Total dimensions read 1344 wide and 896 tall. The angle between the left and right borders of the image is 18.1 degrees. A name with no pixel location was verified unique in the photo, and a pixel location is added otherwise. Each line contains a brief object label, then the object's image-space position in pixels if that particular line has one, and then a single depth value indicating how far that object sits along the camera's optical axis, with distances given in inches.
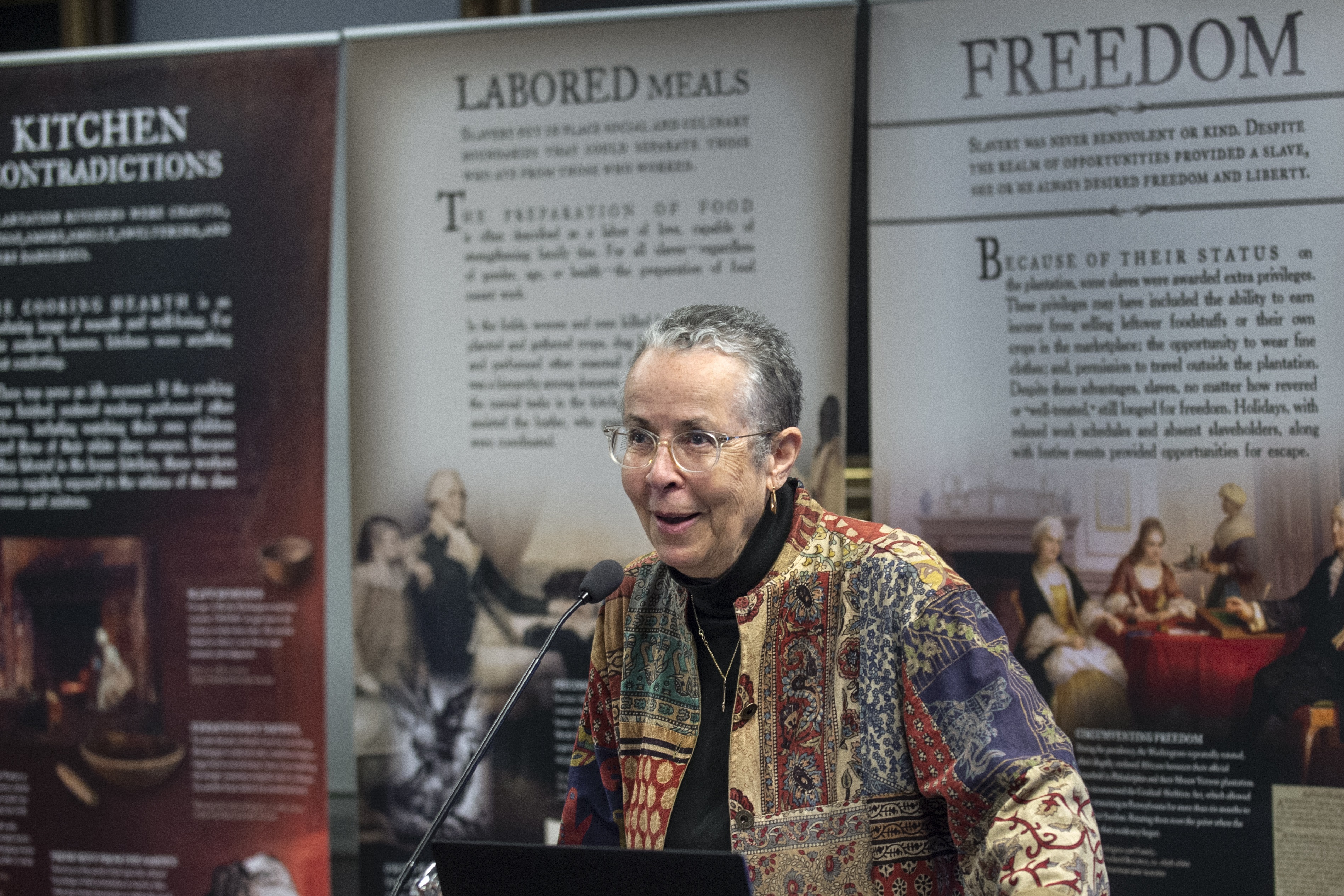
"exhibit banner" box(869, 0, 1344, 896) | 263.1
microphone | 221.5
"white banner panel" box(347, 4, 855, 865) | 270.3
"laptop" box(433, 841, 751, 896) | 174.4
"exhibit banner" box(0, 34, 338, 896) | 276.9
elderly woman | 224.5
